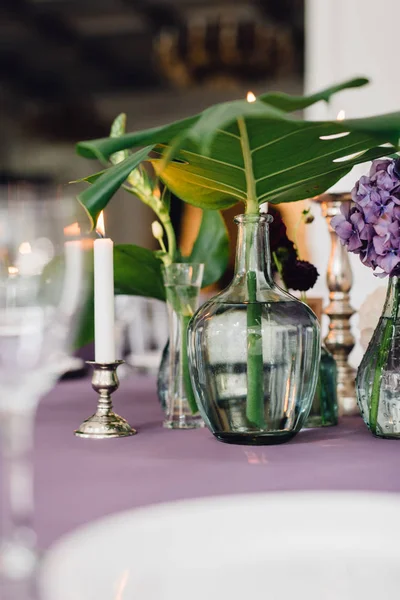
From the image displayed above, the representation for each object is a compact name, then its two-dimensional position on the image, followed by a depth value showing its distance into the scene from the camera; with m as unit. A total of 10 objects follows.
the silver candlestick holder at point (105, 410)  1.53
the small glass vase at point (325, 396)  1.57
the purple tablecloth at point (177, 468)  1.20
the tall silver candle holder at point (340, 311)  1.72
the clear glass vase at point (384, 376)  1.46
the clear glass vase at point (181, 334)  1.57
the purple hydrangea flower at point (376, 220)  1.40
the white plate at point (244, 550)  0.90
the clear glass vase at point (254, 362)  1.41
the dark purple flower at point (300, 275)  1.56
